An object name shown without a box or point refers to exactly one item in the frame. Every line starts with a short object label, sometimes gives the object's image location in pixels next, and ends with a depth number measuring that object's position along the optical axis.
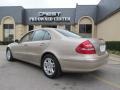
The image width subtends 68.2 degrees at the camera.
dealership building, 13.85
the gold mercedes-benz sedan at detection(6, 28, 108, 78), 2.45
